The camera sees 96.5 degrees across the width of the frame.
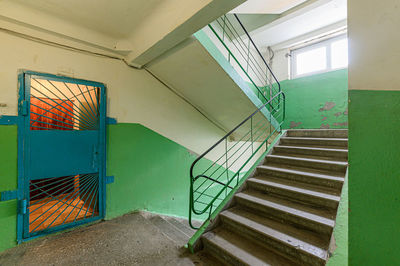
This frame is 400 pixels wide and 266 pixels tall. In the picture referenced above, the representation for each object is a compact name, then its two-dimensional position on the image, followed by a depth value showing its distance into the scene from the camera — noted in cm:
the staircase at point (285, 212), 195
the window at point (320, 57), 479
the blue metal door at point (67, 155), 245
